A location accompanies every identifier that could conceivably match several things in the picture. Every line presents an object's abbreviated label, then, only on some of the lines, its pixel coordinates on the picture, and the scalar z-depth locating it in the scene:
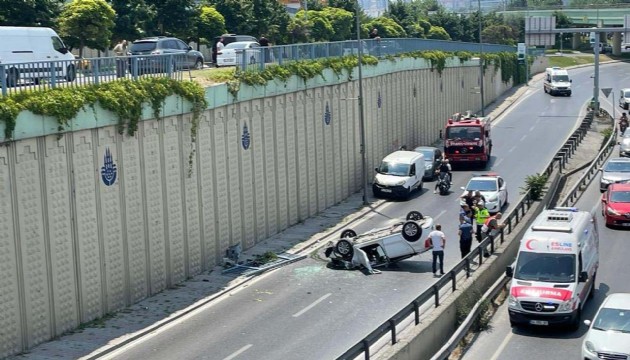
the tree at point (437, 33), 109.50
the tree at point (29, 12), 42.59
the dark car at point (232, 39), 48.34
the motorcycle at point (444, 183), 45.12
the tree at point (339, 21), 80.06
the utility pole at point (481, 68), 72.34
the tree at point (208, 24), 55.41
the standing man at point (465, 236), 30.55
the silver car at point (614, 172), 43.72
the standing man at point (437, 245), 28.89
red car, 36.78
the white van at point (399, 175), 44.34
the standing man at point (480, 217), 33.31
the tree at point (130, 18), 50.22
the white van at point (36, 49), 25.05
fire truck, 52.00
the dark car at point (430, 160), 49.47
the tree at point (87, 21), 40.58
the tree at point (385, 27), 88.56
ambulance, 24.19
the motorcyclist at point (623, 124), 61.66
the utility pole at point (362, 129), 42.78
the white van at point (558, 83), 90.06
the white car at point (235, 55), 34.84
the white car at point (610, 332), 20.39
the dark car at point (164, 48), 39.23
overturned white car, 30.34
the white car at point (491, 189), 39.50
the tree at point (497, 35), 130.38
